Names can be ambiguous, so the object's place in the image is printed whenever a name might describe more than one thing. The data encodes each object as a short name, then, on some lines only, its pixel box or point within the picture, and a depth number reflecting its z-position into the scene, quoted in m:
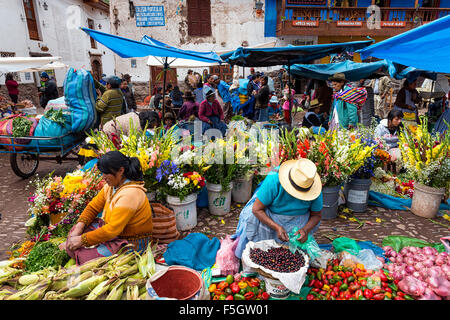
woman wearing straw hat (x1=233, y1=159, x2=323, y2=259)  2.42
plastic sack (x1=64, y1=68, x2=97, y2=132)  4.90
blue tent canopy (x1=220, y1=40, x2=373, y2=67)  5.82
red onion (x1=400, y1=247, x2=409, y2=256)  3.02
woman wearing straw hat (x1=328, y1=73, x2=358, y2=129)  5.49
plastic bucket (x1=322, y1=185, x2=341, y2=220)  3.95
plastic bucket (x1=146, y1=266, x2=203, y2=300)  2.22
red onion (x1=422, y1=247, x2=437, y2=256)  2.83
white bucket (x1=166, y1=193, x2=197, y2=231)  3.77
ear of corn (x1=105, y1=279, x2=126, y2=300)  2.25
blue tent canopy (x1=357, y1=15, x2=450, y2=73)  2.92
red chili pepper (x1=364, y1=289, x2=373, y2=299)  2.24
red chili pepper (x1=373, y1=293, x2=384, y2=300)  2.24
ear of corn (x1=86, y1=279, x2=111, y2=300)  2.24
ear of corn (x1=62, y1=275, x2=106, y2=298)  2.26
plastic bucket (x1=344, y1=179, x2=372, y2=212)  4.21
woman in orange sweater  2.57
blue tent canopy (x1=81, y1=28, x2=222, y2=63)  4.92
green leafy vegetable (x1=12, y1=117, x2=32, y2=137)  5.11
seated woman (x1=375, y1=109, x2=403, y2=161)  5.28
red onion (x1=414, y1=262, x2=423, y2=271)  2.54
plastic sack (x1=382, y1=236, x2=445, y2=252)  3.28
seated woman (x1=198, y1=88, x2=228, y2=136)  6.57
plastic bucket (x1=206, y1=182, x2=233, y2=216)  4.23
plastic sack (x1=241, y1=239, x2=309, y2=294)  2.09
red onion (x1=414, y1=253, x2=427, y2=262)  2.74
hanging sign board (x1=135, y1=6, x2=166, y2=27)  15.66
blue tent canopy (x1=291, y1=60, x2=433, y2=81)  7.20
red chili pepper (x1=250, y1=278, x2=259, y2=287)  2.40
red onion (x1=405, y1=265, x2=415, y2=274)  2.52
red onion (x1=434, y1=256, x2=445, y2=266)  2.61
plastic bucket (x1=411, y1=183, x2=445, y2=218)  3.99
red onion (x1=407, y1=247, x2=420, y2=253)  2.98
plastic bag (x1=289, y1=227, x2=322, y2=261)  2.47
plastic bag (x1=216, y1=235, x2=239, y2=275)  2.85
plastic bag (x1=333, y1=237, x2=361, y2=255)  3.13
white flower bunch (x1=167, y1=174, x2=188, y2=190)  3.60
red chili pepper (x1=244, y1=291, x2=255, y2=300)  2.28
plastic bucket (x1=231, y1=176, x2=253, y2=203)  4.62
